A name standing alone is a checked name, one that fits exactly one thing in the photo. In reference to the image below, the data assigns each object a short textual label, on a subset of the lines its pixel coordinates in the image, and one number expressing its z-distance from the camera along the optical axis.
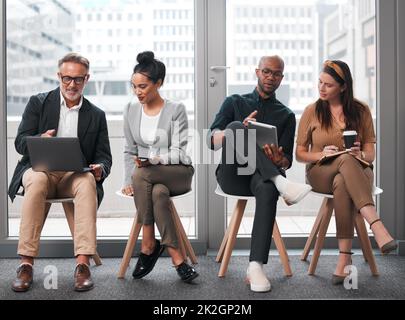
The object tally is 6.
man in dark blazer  2.78
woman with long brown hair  2.80
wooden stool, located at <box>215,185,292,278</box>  3.00
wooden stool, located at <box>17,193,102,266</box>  3.07
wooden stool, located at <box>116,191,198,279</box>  2.96
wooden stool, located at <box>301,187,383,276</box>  3.01
